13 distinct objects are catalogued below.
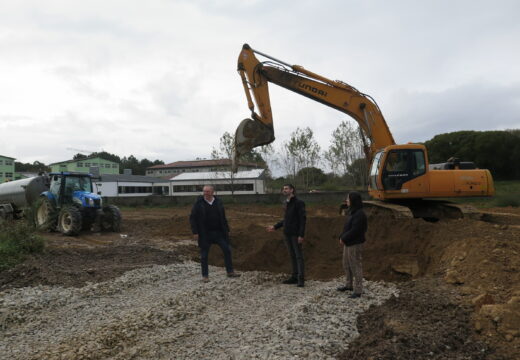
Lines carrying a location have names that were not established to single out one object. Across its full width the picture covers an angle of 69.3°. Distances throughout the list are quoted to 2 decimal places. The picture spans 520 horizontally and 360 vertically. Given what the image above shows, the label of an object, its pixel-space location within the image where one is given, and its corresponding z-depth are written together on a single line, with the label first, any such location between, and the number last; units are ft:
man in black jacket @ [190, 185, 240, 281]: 22.98
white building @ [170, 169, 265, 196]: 129.18
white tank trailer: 55.31
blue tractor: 44.73
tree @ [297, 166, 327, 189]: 120.57
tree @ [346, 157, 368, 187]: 111.86
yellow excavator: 32.89
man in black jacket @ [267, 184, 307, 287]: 21.26
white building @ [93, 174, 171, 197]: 144.36
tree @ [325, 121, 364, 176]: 112.88
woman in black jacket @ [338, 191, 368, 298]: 18.63
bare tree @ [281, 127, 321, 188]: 117.50
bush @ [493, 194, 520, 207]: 65.00
